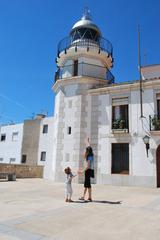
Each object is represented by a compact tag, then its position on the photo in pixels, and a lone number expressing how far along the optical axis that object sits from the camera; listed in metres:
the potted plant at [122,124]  15.64
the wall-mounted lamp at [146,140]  14.13
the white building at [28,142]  24.58
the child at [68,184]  8.16
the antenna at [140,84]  15.06
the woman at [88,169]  8.44
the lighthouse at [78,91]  16.81
